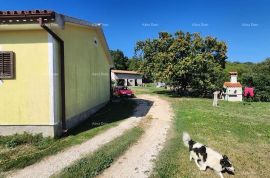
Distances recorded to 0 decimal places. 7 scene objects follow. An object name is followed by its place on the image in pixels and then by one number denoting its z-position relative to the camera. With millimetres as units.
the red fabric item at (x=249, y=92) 17467
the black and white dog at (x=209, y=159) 4076
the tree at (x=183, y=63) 16682
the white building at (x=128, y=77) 35574
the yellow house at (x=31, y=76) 5861
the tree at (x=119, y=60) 50830
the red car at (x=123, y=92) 16225
